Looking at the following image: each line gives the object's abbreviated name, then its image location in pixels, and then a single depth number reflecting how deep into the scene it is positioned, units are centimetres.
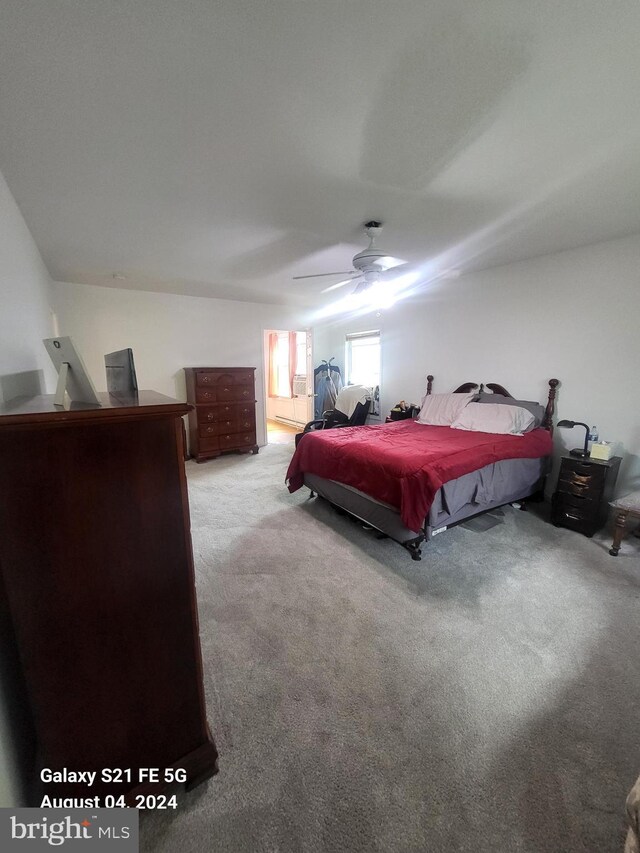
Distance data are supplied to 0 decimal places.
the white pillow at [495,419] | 315
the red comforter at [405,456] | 220
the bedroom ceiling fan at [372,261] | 241
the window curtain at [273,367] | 757
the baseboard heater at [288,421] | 714
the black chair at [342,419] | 459
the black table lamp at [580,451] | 277
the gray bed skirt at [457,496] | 233
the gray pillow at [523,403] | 329
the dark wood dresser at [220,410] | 454
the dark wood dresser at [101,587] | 81
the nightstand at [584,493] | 261
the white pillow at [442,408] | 367
